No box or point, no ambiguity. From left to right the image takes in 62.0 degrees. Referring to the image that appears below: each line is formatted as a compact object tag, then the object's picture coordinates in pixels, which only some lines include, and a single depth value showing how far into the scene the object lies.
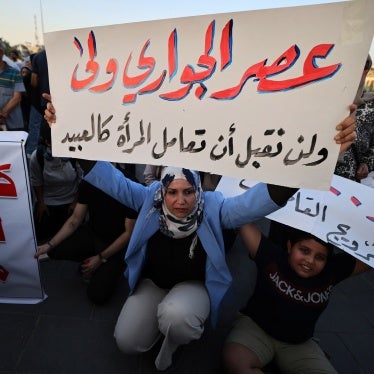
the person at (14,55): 9.58
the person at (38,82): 4.01
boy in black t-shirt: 1.71
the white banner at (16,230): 1.88
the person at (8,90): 3.78
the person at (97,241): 2.36
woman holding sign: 1.74
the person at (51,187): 2.81
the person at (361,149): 2.20
